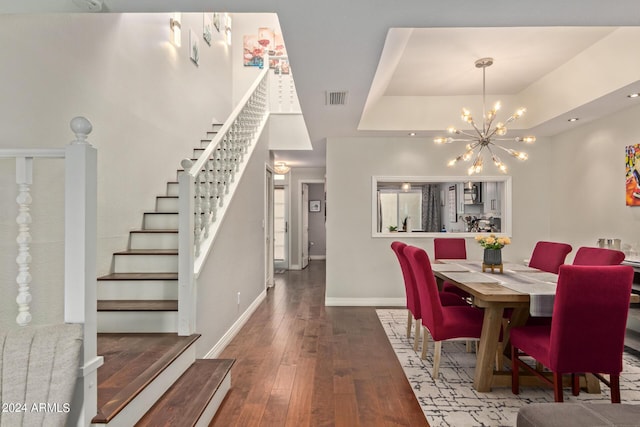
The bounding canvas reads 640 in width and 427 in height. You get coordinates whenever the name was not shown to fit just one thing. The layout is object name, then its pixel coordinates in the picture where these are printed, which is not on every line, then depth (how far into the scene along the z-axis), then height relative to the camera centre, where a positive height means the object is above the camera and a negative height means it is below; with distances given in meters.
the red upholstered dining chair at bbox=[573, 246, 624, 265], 3.01 -0.38
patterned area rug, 2.37 -1.33
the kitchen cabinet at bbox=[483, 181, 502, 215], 5.64 +0.26
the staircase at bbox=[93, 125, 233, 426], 1.88 -0.88
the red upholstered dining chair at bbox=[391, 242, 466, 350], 3.40 -0.81
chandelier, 3.71 +0.86
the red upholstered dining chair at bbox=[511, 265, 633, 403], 2.15 -0.65
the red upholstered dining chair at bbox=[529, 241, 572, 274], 3.79 -0.46
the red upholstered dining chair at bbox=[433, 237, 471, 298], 4.65 -0.45
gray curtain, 5.59 +0.07
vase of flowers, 3.51 -0.34
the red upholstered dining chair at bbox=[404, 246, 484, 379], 2.83 -0.84
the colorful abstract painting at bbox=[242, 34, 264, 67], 7.11 +3.12
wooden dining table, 2.55 -0.66
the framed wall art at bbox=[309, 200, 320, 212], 11.29 +0.21
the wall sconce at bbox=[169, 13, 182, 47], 4.42 +2.25
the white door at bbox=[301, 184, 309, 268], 9.41 -0.37
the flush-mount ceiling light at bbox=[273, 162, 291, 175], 7.70 +0.93
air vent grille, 3.56 +1.16
